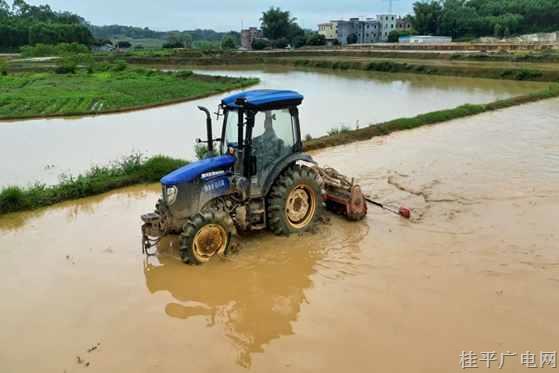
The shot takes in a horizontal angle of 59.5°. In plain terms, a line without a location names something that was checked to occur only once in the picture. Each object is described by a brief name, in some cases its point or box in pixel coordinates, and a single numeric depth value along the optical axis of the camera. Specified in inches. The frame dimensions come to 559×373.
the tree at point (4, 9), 3667.1
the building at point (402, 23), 3949.3
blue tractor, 261.6
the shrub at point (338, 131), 602.3
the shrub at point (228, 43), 3092.5
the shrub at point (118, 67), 1567.4
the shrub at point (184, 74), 1412.4
